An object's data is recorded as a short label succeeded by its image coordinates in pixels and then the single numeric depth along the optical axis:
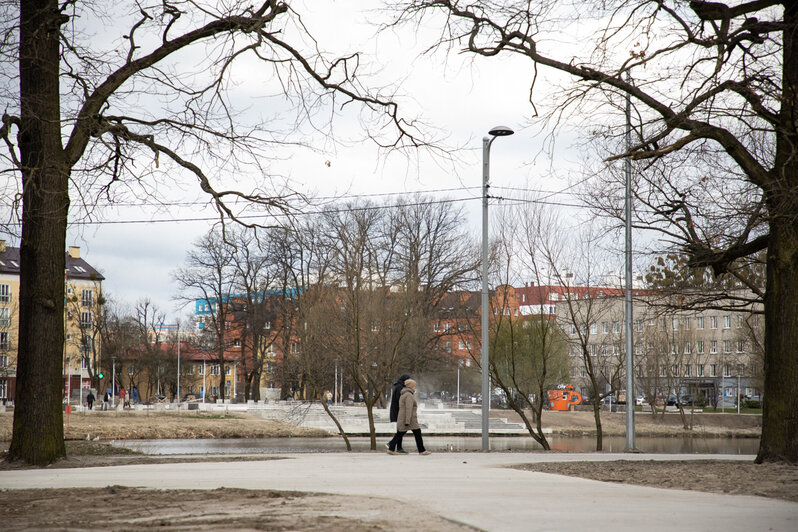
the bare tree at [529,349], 25.69
